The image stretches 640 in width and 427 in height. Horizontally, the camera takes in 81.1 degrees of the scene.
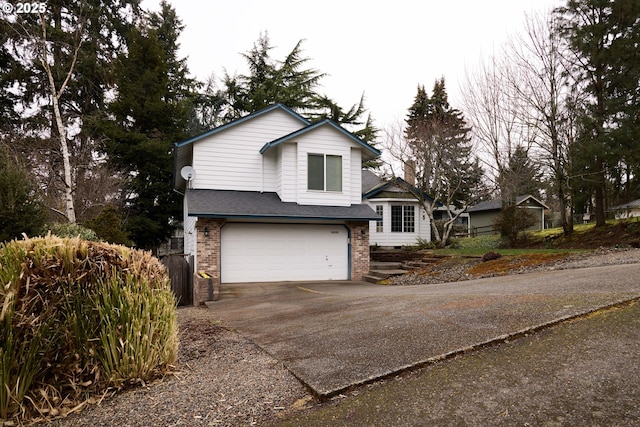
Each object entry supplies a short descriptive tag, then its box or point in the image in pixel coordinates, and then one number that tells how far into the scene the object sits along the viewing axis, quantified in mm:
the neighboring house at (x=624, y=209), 19738
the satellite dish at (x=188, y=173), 13055
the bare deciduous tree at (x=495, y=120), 17266
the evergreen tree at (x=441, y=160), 19094
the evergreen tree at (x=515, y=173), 18048
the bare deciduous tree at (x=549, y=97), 15422
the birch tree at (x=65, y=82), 15445
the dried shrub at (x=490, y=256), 12047
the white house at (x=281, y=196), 12516
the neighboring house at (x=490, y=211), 27703
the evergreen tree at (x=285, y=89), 26483
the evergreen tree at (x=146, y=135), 20250
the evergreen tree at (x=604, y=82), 13633
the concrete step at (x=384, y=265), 14758
